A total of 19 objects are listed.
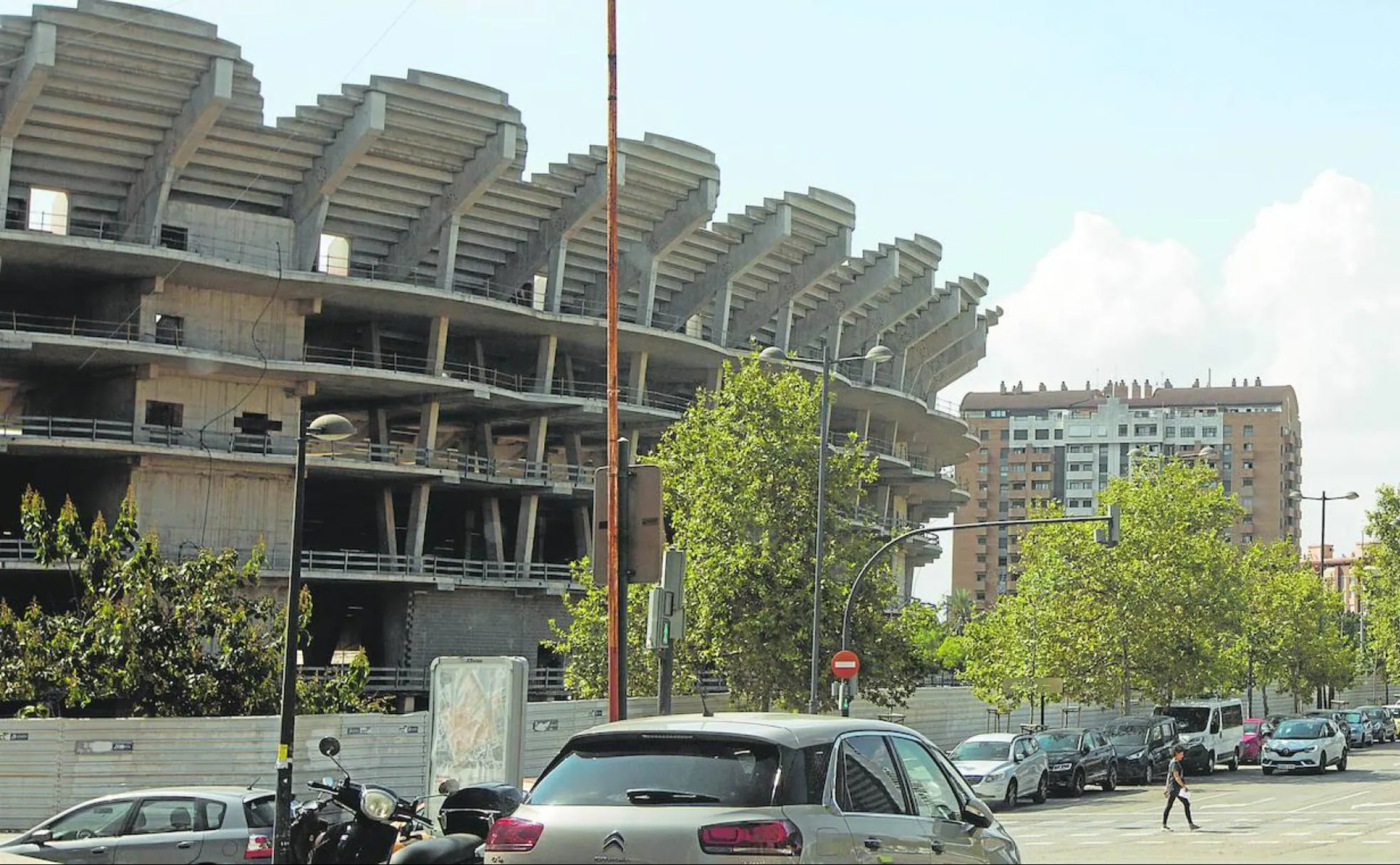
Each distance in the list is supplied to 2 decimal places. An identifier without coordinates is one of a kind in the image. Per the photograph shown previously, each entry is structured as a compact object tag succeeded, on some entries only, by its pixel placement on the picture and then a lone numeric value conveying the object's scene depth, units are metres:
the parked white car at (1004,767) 34.06
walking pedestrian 26.67
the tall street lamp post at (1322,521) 64.90
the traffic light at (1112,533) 36.62
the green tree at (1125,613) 52.00
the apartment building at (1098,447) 168.88
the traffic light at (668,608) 18.66
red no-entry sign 33.91
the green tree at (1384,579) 85.06
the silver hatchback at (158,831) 16.03
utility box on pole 16.33
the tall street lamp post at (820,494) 34.84
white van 45.94
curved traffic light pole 33.72
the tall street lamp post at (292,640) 16.23
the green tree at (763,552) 38.94
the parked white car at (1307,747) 43.91
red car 50.00
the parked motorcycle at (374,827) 10.91
